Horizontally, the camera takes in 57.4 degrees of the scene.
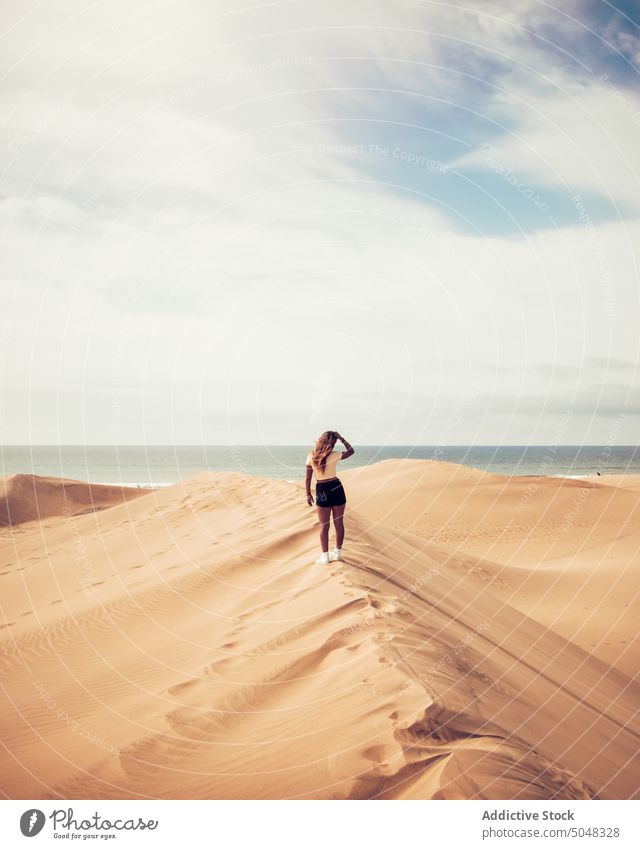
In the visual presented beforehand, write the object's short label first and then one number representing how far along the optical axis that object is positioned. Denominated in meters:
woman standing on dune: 7.40
